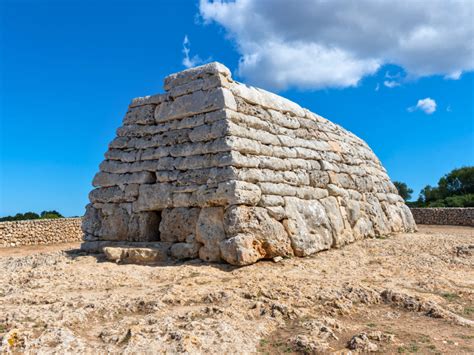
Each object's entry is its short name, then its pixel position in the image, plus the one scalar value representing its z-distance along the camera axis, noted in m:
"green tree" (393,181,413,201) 37.00
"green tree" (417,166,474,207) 31.18
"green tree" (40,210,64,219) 22.65
